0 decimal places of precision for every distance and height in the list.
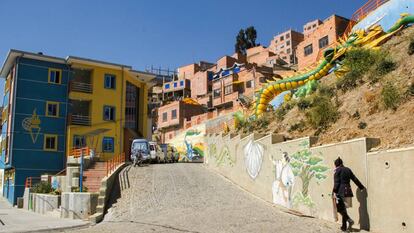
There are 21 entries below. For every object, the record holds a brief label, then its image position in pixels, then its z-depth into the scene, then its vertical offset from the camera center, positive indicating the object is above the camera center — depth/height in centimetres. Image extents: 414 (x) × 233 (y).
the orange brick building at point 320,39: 4875 +1538
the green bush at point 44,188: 2757 -102
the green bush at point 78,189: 2228 -89
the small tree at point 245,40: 10144 +3072
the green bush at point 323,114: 1620 +216
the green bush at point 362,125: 1358 +143
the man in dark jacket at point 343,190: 1066 -48
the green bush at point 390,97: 1349 +230
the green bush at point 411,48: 1695 +479
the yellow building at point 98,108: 3959 +609
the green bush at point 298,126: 1803 +188
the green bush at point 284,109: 2259 +327
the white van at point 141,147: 3488 +201
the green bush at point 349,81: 1817 +383
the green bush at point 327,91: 1898 +364
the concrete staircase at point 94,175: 2453 -20
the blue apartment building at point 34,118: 3747 +477
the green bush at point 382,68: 1673 +399
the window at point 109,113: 4125 +559
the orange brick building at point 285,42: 10706 +3329
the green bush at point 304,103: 2055 +323
